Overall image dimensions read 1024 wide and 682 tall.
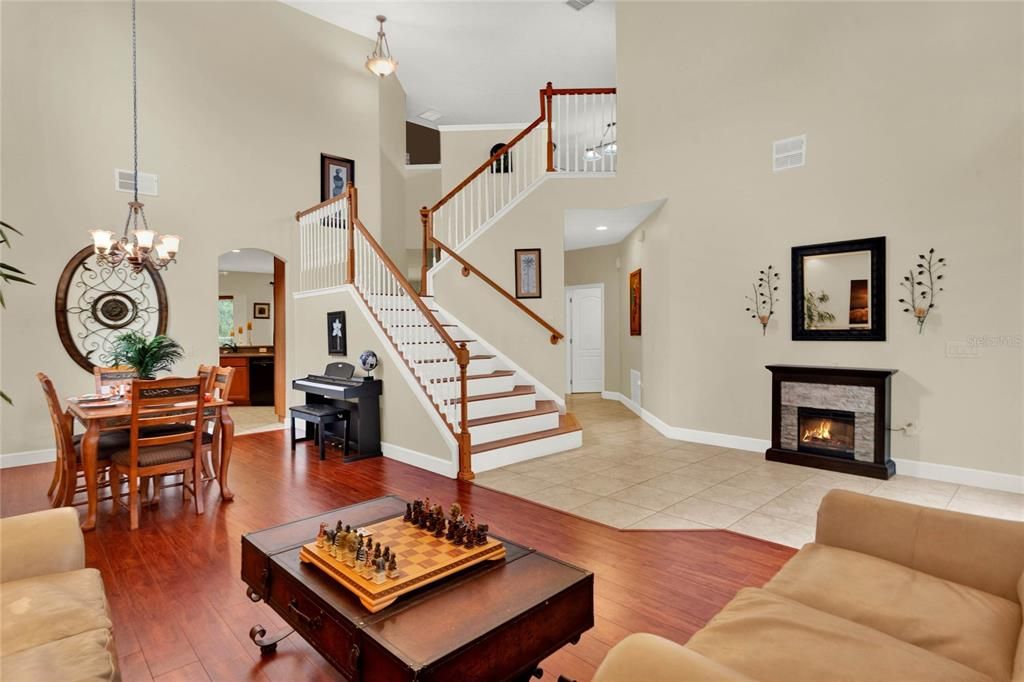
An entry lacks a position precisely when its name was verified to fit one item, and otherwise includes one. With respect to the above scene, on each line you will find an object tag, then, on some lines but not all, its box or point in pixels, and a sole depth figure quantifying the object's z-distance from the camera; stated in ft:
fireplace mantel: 15.03
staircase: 16.57
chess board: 5.25
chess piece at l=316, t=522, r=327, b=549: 6.16
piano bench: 17.49
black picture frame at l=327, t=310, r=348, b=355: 19.79
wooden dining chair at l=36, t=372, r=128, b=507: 12.18
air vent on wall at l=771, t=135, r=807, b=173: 16.90
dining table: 11.37
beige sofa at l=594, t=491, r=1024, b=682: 4.12
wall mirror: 15.58
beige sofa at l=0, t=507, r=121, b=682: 4.43
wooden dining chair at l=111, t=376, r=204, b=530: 11.44
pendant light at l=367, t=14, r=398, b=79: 24.57
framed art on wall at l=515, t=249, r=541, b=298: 23.11
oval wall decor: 18.33
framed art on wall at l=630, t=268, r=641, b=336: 26.25
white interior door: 33.27
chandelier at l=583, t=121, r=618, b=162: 25.23
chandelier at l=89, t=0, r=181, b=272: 14.76
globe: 17.67
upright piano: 17.37
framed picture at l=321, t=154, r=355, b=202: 24.80
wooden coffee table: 4.59
